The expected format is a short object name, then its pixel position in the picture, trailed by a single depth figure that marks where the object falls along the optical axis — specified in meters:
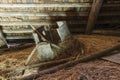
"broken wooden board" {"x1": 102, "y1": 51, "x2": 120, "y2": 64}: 4.04
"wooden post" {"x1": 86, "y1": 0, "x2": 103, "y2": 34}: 4.81
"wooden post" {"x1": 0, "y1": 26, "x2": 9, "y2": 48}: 5.47
